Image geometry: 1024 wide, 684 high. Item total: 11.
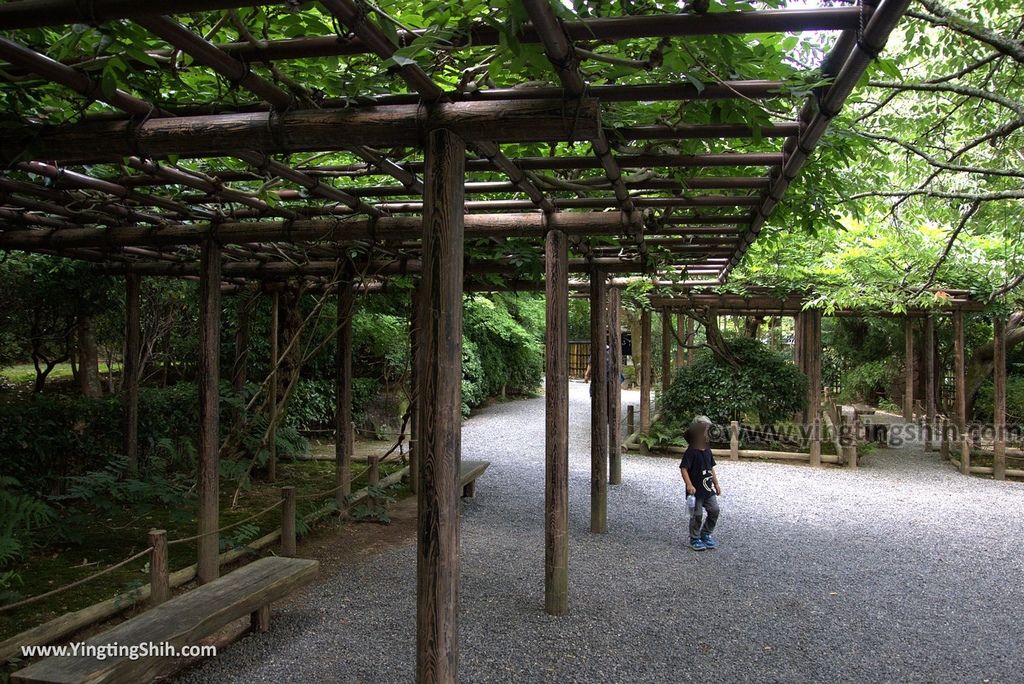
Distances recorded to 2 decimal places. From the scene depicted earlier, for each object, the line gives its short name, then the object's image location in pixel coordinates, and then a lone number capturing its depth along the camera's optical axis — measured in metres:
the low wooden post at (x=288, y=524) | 5.82
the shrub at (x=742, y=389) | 12.52
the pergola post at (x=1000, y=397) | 10.70
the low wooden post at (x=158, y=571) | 4.04
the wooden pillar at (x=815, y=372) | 12.19
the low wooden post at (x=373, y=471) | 7.84
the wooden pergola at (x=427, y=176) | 2.29
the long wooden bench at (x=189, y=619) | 3.01
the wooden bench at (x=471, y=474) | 8.20
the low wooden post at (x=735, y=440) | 11.95
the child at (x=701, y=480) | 6.68
